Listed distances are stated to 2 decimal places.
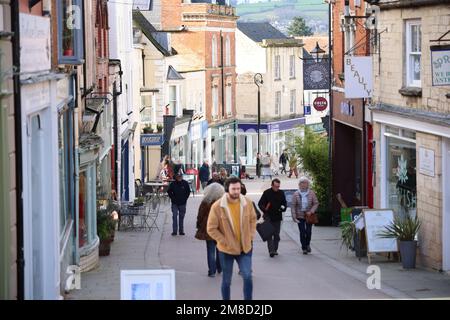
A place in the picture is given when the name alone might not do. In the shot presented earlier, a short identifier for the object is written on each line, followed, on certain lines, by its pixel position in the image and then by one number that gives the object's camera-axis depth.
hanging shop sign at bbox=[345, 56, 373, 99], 24.97
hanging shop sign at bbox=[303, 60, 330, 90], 36.44
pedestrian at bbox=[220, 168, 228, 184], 33.27
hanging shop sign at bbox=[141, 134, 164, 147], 47.81
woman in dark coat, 17.88
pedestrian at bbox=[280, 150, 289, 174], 65.19
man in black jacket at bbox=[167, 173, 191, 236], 27.14
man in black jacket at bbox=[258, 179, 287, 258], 22.03
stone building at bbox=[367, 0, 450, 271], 20.06
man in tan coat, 13.69
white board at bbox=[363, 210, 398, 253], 21.33
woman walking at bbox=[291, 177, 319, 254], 22.81
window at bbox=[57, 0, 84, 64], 17.42
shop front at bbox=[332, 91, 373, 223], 31.59
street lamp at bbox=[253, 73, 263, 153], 72.16
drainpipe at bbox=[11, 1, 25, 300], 11.66
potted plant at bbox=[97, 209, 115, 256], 22.98
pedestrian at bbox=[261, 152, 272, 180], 61.57
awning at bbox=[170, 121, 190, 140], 56.97
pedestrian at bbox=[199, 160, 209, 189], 49.72
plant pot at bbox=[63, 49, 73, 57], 17.64
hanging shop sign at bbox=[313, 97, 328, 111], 41.19
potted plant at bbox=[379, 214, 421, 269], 20.64
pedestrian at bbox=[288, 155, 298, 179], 59.95
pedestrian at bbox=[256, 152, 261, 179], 63.88
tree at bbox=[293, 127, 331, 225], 33.28
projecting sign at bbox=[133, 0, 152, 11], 40.78
